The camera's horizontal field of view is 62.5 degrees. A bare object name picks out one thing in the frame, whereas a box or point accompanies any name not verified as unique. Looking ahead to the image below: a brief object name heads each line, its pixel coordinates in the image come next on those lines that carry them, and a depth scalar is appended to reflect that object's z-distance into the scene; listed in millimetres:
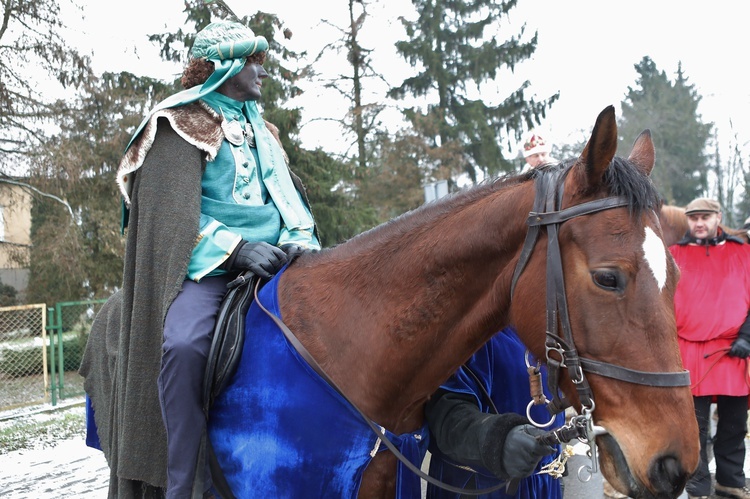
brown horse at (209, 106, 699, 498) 1681
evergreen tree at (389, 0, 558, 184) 18766
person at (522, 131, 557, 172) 5500
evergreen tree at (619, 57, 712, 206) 35688
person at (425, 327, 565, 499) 2084
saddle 2266
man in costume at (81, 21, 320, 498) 2250
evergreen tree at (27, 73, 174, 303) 10156
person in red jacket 5164
